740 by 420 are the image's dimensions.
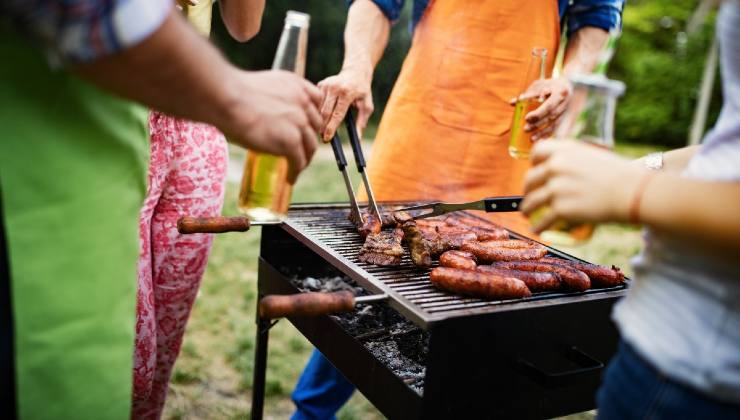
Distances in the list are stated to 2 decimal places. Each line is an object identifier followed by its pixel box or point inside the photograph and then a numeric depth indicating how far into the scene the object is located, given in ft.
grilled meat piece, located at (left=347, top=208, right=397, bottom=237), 7.86
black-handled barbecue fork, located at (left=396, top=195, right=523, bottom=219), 6.29
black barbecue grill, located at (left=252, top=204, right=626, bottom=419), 5.48
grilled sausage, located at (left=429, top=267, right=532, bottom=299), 6.02
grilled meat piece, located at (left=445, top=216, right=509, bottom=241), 8.32
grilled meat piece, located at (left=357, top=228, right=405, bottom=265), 7.00
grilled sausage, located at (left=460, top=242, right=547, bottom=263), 7.41
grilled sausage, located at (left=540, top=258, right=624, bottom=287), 6.87
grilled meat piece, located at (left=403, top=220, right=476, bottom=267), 7.14
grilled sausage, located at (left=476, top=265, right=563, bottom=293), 6.43
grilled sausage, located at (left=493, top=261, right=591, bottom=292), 6.48
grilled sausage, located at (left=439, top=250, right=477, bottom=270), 6.78
